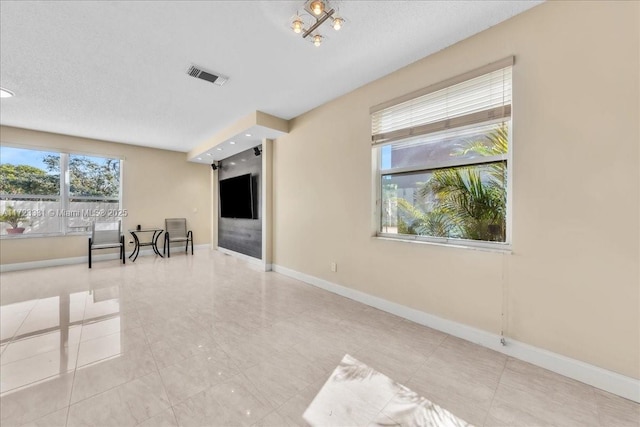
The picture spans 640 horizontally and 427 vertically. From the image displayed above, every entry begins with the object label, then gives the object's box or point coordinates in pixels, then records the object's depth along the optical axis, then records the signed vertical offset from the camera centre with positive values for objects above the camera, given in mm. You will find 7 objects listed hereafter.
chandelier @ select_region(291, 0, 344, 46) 1813 +1517
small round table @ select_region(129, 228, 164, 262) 5781 -685
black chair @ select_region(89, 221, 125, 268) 5180 -519
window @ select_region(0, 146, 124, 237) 4652 +443
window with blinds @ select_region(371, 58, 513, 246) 2143 +522
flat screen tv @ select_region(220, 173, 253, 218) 5352 +347
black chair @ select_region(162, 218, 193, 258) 6374 -532
